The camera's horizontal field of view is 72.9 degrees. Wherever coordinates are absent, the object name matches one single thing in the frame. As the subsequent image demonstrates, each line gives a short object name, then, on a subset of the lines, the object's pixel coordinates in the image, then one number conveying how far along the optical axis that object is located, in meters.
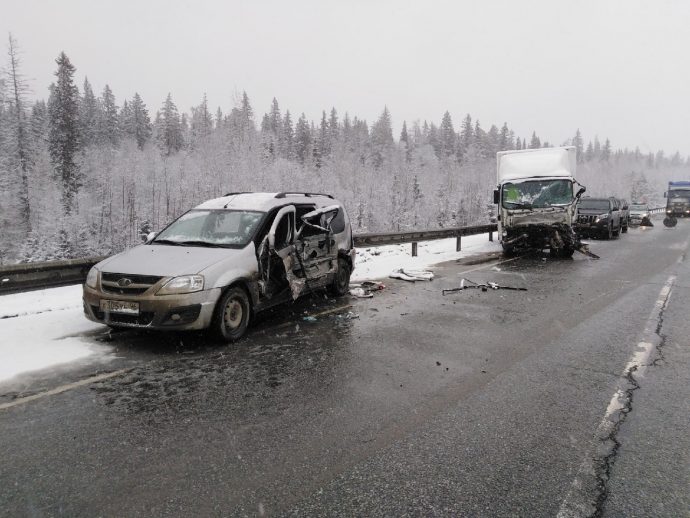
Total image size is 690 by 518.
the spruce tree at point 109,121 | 70.69
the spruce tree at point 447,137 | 114.62
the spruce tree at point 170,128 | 84.09
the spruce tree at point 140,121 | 81.81
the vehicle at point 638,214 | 36.20
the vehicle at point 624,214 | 27.44
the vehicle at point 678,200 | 45.94
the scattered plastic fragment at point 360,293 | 9.34
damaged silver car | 5.64
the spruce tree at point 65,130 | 48.97
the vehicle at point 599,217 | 23.28
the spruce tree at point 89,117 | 52.38
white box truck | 15.59
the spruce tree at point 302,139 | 94.75
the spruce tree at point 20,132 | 42.31
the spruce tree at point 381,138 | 102.75
